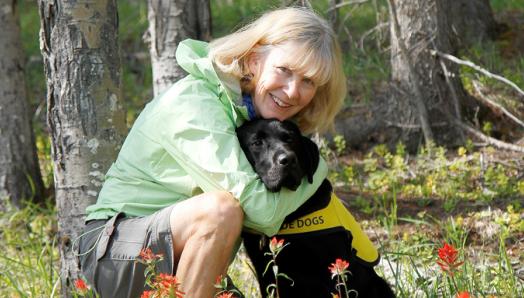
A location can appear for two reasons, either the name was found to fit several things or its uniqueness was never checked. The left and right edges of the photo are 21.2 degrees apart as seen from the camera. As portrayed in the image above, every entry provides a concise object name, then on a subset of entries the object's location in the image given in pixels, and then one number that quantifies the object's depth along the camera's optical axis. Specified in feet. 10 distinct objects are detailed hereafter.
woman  17.61
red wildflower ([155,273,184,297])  13.96
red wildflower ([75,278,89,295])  14.91
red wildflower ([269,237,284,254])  14.70
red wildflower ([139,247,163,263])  14.61
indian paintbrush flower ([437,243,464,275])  14.51
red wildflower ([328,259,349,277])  14.61
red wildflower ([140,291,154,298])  14.05
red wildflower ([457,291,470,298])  13.20
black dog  18.67
